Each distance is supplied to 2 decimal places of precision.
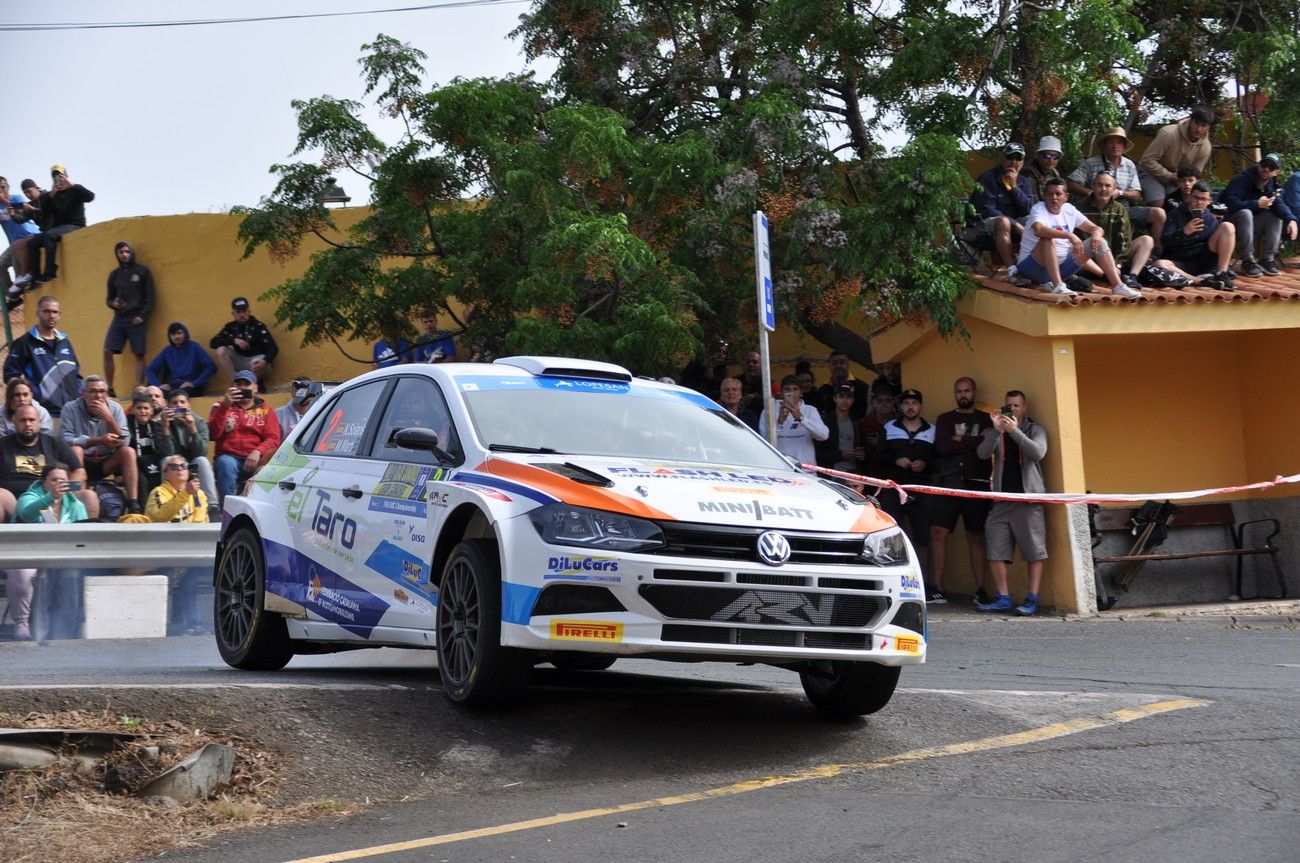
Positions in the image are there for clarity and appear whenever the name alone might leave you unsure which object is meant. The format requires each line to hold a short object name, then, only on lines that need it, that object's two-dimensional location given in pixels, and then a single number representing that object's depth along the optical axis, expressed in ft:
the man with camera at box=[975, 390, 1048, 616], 50.29
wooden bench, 58.29
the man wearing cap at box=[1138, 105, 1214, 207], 58.44
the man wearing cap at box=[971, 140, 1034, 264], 54.49
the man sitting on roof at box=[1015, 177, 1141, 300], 51.93
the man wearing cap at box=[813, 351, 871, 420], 56.13
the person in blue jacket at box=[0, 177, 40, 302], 75.31
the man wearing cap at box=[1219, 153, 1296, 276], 57.41
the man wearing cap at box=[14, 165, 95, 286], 74.90
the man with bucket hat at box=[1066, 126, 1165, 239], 56.49
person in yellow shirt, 46.73
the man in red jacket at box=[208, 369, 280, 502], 51.90
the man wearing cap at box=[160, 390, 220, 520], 49.37
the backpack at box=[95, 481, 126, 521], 47.85
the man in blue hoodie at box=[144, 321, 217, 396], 67.97
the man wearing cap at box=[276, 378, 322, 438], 56.65
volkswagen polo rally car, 22.94
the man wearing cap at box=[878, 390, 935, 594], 52.60
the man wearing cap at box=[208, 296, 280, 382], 68.28
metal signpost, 43.32
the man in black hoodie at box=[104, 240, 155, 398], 71.15
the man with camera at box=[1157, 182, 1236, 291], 55.57
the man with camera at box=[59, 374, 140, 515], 48.24
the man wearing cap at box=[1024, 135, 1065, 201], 55.06
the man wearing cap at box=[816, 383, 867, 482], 54.03
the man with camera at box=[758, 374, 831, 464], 51.96
